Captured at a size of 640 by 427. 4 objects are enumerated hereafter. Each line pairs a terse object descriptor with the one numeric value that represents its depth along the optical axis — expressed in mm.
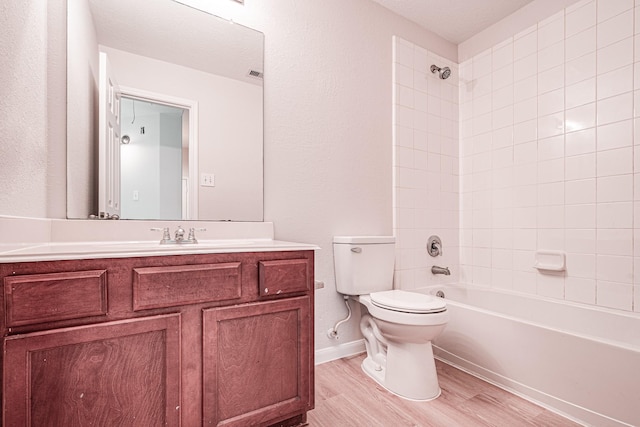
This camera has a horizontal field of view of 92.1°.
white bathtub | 1280
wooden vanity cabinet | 814
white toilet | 1523
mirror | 1367
